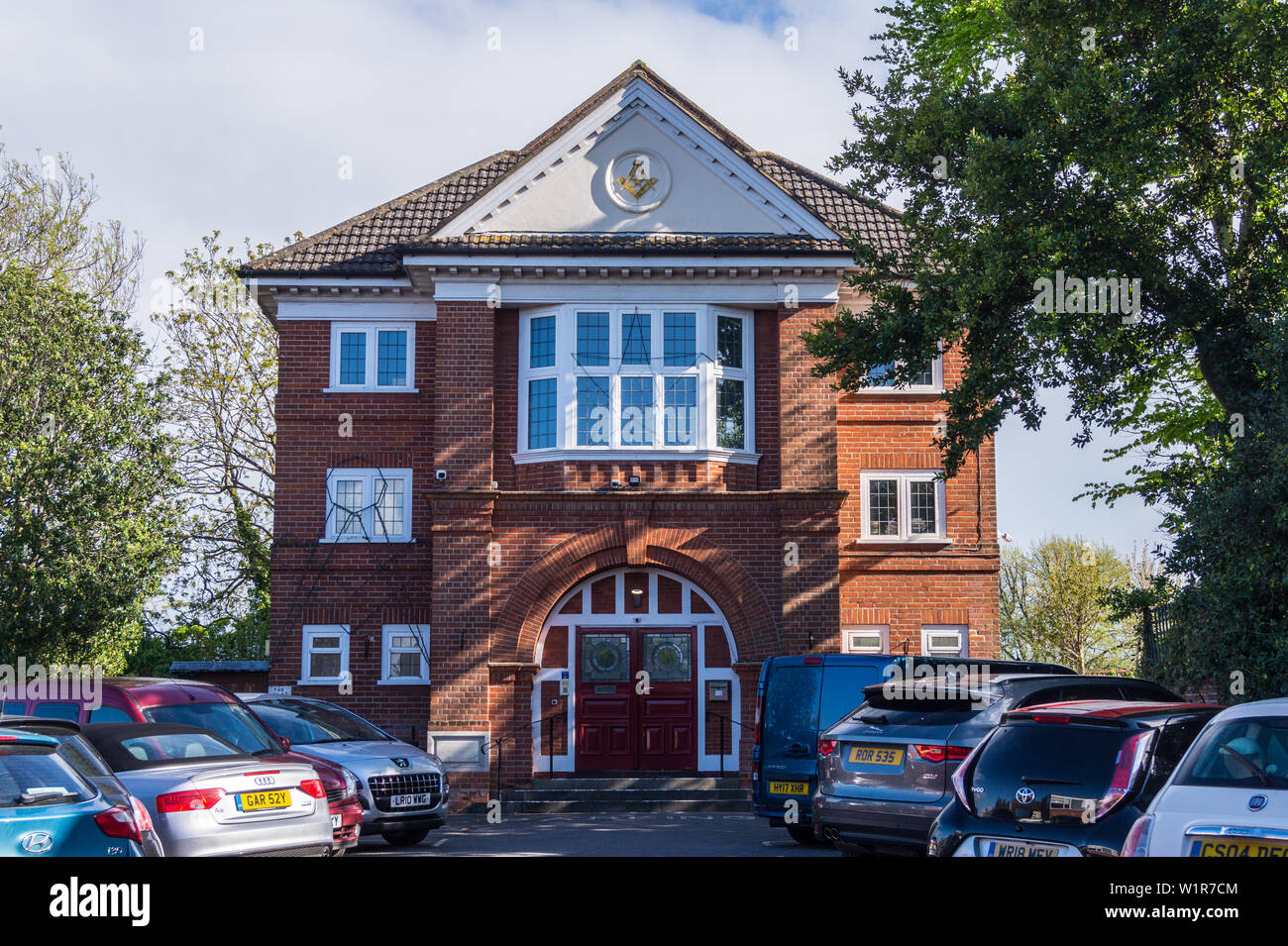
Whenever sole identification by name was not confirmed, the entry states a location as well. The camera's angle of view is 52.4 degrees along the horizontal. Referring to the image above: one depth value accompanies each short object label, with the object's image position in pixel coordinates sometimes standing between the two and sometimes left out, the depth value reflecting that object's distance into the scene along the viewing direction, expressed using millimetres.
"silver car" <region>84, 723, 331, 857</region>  10078
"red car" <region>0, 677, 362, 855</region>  12188
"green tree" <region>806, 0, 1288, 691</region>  16250
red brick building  22109
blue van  14977
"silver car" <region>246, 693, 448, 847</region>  14883
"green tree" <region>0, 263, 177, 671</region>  22672
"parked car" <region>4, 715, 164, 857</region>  8453
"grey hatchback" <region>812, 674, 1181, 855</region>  11031
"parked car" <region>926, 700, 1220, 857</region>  7953
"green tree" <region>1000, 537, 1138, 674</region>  45812
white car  6656
